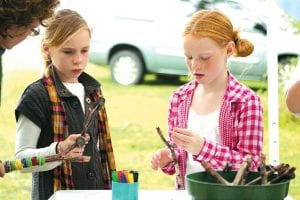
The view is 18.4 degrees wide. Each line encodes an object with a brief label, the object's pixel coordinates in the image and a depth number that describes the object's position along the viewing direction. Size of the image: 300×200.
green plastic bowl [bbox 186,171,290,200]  1.96
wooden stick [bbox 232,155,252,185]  2.03
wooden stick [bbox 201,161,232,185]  2.01
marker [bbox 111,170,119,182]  2.28
